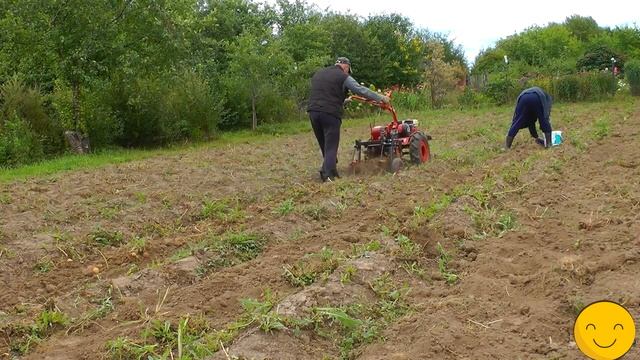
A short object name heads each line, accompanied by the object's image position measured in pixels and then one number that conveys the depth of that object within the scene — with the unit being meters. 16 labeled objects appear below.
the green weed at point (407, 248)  5.17
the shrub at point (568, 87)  23.08
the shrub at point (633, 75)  23.25
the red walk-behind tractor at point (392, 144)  9.29
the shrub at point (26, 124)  12.74
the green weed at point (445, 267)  4.79
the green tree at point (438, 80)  25.98
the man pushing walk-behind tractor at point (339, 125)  9.30
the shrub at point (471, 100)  24.66
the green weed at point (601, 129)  11.77
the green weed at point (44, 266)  5.76
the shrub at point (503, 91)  24.58
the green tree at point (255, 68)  17.28
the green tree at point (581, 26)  47.97
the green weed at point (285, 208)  7.18
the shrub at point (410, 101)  24.89
